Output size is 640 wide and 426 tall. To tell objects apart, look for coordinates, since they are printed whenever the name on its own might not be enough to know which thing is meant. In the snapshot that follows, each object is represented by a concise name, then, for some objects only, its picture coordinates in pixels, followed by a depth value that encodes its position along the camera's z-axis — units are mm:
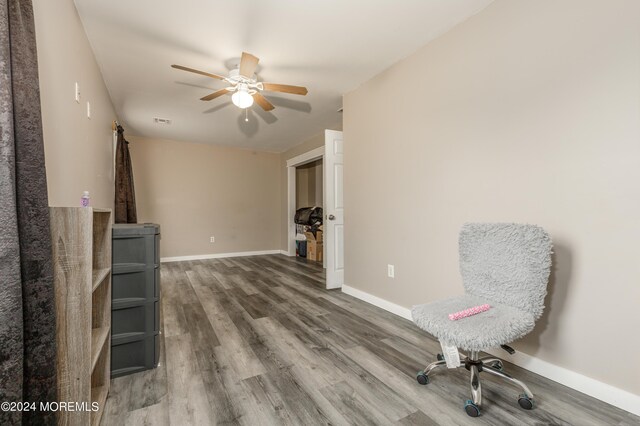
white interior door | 3578
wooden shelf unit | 1113
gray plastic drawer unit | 1714
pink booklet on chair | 1419
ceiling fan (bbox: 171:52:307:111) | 2451
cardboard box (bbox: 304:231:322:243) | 5559
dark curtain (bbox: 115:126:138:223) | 3701
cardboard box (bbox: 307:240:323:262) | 5551
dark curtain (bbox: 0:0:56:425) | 778
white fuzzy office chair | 1332
